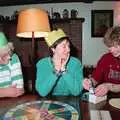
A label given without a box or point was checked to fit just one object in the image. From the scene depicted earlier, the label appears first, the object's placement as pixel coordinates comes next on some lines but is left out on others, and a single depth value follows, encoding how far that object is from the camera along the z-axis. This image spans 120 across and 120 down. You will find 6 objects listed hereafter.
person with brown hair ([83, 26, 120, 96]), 2.08
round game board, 1.40
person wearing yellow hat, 1.91
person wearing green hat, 1.95
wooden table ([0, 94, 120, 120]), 1.44
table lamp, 2.44
